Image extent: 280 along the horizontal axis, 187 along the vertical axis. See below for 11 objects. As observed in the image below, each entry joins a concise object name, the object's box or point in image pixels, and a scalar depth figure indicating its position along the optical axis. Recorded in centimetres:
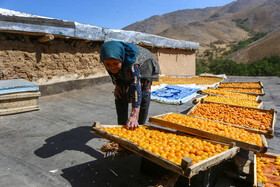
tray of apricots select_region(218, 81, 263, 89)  777
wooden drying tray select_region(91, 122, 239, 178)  179
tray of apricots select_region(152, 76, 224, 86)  944
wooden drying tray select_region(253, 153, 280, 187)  239
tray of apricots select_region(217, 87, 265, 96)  635
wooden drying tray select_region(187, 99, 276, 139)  291
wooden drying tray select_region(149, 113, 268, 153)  248
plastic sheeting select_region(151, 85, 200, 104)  674
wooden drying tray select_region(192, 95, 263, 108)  494
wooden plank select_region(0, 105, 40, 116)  450
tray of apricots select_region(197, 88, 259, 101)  587
